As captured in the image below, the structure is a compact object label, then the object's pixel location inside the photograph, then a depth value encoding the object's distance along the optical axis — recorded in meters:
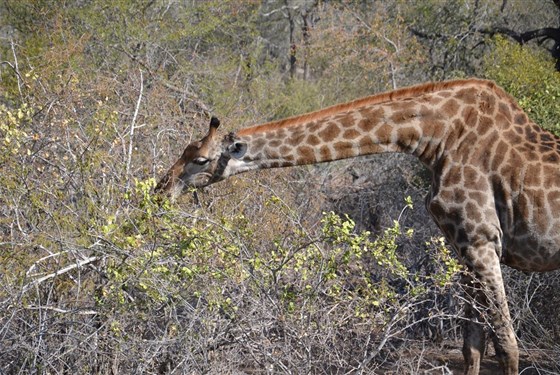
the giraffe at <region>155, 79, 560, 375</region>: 14.42
